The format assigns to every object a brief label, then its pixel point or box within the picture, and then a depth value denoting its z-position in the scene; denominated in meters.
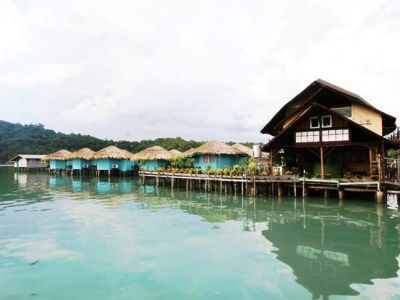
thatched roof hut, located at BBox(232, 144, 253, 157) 34.73
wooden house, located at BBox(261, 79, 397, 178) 20.41
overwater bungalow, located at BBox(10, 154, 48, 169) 63.84
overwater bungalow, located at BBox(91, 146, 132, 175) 44.44
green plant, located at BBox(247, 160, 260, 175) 22.83
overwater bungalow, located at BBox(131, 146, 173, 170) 39.12
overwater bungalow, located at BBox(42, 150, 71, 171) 51.05
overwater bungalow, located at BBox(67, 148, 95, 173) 47.75
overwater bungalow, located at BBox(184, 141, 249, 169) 31.44
